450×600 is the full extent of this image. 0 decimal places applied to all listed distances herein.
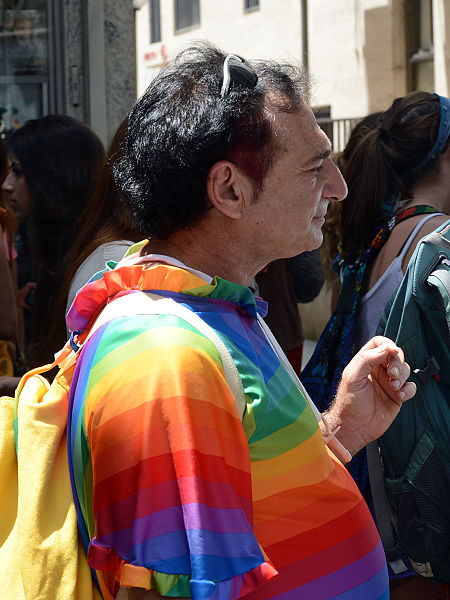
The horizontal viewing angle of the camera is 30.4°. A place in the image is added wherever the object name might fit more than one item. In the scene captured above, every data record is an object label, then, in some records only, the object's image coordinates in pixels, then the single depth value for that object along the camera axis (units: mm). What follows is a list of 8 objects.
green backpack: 2283
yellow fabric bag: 1186
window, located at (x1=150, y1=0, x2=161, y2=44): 21281
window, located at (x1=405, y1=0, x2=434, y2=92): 12927
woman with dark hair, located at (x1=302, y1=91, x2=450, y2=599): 2660
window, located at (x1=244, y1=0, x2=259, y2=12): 17188
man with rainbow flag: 1135
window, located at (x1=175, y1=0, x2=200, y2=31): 19719
